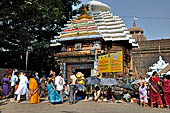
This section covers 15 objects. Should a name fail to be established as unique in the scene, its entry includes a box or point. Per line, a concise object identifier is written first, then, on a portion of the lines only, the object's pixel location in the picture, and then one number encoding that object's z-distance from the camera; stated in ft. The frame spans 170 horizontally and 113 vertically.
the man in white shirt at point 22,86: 32.40
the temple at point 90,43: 43.93
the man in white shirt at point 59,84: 30.40
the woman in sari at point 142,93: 29.32
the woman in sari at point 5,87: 34.12
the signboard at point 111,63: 34.22
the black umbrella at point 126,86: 33.20
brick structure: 62.33
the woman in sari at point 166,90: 28.63
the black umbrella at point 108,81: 32.03
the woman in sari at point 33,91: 31.07
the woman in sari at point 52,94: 29.94
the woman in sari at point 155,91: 28.58
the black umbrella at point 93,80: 32.14
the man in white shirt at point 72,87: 30.15
